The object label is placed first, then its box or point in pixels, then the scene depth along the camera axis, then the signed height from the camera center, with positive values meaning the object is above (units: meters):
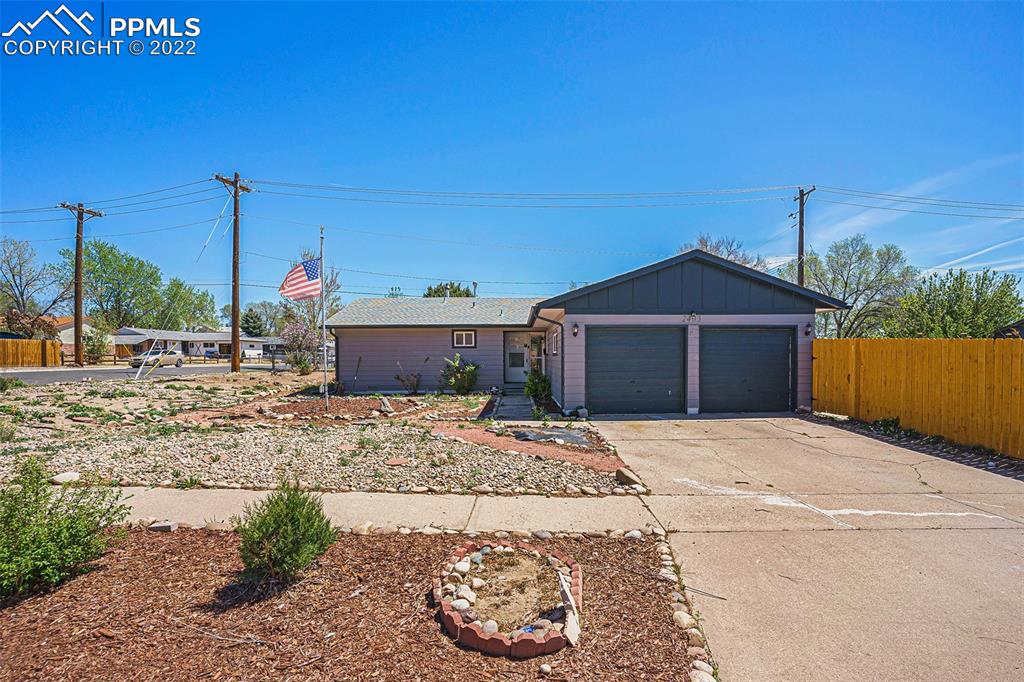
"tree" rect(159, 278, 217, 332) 53.31 +4.54
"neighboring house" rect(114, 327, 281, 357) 44.88 +0.36
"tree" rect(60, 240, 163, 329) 48.66 +6.56
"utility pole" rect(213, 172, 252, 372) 20.36 +4.29
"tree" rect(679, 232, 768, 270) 26.33 +5.76
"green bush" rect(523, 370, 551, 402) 13.52 -1.18
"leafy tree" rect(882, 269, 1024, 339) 11.95 +1.19
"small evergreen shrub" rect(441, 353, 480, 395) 15.83 -1.00
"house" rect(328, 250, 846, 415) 10.70 +0.21
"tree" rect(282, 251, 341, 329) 26.25 +2.52
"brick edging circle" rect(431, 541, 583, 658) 2.29 -1.48
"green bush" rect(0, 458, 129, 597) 2.72 -1.22
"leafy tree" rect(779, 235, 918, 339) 22.34 +3.50
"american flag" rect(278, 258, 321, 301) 10.55 +1.49
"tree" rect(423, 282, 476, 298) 35.59 +4.39
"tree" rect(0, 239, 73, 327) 41.94 +5.86
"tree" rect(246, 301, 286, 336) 56.25 +4.23
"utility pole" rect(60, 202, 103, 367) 27.23 +5.48
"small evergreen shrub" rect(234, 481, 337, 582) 2.79 -1.20
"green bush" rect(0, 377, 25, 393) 13.35 -1.23
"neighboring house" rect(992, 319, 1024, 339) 12.09 +0.53
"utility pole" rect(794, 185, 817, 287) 19.17 +5.42
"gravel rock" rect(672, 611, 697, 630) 2.60 -1.56
